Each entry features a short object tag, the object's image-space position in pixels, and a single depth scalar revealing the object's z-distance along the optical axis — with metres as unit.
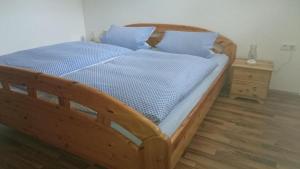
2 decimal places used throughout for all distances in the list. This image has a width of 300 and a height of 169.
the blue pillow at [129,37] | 3.20
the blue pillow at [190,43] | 2.82
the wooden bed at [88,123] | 1.28
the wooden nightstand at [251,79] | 2.69
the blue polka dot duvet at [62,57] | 2.16
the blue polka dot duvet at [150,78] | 1.53
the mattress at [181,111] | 1.41
